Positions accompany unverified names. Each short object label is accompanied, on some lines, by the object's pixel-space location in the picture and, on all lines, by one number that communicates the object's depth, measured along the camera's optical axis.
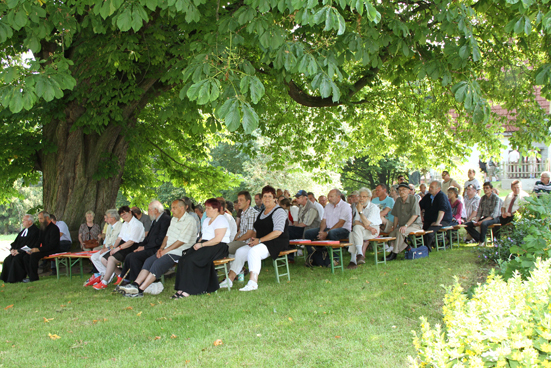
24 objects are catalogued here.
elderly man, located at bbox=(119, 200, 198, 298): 7.71
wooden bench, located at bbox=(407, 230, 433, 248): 9.84
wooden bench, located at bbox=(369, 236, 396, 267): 9.01
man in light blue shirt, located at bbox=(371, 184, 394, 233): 10.96
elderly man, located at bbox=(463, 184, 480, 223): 12.19
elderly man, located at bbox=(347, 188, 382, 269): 9.19
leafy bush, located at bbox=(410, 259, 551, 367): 2.12
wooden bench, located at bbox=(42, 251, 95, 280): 9.81
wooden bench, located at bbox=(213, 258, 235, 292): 7.63
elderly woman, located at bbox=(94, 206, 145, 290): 8.87
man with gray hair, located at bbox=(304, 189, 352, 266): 9.69
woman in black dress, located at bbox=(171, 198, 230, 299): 7.41
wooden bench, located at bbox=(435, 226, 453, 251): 10.59
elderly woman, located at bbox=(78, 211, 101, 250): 10.98
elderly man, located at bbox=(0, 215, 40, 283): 10.82
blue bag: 9.74
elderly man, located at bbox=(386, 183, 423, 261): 9.89
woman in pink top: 11.84
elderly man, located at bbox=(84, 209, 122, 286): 9.39
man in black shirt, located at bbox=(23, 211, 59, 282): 10.77
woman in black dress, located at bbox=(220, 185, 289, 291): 7.91
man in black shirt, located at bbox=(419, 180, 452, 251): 10.60
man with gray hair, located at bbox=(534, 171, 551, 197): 11.52
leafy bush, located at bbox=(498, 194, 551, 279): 4.95
